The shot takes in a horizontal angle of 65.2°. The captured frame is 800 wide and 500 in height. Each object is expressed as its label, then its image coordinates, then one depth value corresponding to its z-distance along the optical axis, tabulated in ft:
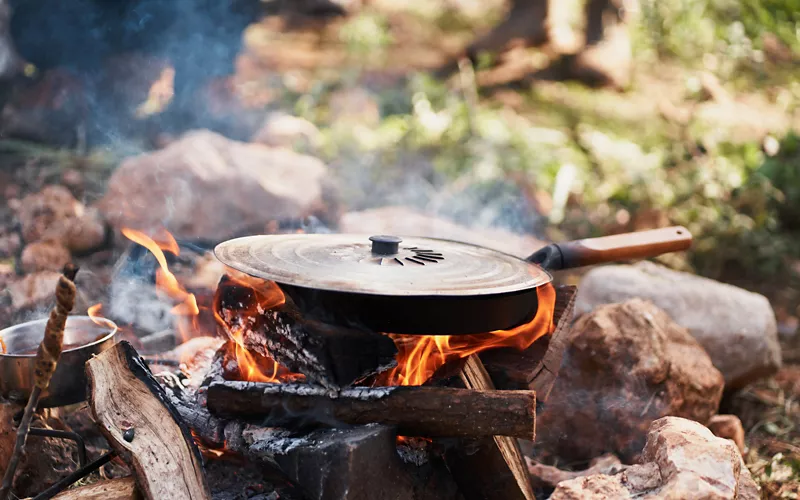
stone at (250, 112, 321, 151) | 22.39
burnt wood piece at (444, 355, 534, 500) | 6.94
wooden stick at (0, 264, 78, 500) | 5.00
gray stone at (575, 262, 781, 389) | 11.52
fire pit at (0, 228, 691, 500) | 6.15
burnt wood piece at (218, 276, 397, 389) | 6.42
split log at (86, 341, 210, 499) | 5.95
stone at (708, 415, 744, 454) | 9.96
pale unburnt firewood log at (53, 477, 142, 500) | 6.16
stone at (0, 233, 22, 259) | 14.53
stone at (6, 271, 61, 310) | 11.43
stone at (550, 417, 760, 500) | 5.85
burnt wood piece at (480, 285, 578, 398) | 7.80
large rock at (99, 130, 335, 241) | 15.08
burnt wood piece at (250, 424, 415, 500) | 5.87
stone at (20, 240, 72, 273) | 13.60
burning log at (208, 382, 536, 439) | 6.40
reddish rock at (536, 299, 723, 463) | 9.62
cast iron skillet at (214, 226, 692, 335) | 6.24
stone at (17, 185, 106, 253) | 14.52
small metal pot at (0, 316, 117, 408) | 7.63
